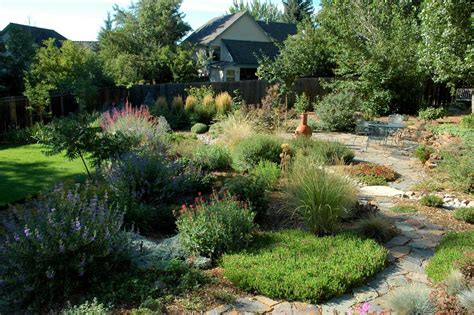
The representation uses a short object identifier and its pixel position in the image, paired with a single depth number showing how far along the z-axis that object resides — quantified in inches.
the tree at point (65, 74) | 544.8
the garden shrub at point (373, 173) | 298.7
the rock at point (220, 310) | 130.7
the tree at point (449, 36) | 536.4
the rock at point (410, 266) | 162.9
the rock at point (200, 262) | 160.1
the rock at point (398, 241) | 188.4
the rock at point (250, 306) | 133.0
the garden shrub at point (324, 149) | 330.3
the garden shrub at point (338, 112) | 522.9
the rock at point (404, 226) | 205.3
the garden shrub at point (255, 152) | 321.1
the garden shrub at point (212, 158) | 321.7
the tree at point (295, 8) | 2020.2
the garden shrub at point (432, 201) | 241.8
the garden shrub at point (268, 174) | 251.1
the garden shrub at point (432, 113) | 592.4
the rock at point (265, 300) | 137.4
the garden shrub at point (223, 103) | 596.4
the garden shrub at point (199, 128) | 537.6
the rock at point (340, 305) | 133.9
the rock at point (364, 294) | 140.6
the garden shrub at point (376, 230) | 191.0
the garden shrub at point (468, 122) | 464.3
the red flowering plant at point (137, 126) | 346.9
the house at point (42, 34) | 1153.7
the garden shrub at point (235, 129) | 381.4
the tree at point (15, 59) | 620.1
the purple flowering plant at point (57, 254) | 136.6
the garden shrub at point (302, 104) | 710.5
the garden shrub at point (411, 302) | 120.4
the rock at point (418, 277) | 153.4
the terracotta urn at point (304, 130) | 394.3
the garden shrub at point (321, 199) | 191.9
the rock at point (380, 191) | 268.5
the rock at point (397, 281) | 151.1
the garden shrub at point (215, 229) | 169.0
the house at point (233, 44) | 1248.8
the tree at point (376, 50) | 629.1
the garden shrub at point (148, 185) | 209.9
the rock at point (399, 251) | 176.6
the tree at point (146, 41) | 1083.9
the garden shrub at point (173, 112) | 584.1
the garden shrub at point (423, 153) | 352.8
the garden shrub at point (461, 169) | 272.2
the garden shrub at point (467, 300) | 123.4
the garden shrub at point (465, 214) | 215.9
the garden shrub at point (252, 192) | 213.6
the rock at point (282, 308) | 131.9
